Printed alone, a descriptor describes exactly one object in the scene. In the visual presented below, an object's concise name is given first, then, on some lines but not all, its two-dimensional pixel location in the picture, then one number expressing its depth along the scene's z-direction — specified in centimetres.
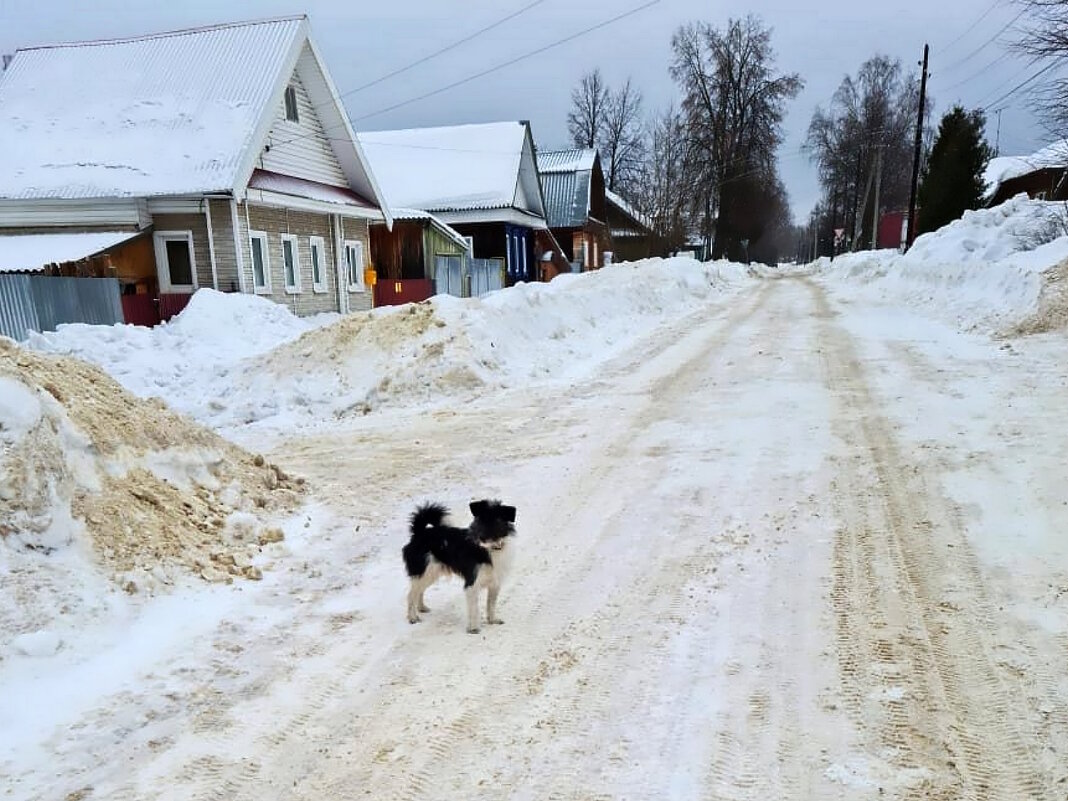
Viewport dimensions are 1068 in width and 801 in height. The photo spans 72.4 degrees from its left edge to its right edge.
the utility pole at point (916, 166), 3203
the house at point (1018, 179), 2981
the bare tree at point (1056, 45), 1568
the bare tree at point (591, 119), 5959
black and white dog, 387
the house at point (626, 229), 4442
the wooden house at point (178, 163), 1706
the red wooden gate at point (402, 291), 2509
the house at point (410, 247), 2612
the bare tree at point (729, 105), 4891
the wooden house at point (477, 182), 3250
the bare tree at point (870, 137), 5602
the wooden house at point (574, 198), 4091
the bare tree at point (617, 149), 5878
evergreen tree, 3231
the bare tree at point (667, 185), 3919
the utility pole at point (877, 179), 4991
